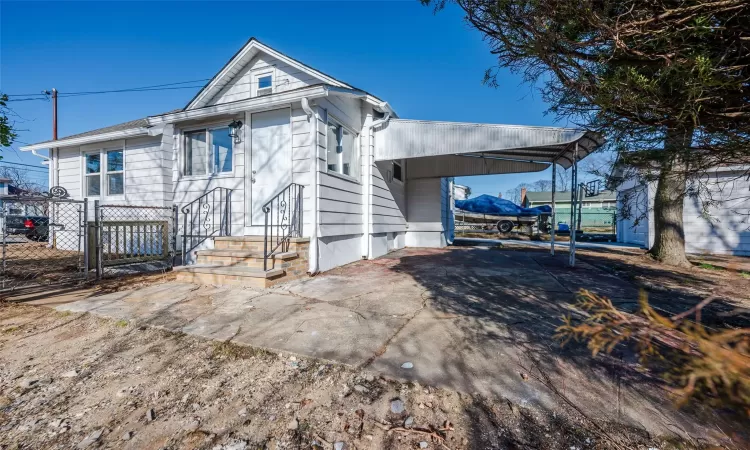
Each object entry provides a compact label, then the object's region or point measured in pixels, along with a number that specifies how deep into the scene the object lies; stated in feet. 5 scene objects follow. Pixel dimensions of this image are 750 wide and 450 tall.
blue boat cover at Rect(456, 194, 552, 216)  52.11
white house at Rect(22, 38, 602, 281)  17.88
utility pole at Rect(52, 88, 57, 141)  50.19
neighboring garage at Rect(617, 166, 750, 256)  30.86
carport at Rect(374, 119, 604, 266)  18.84
